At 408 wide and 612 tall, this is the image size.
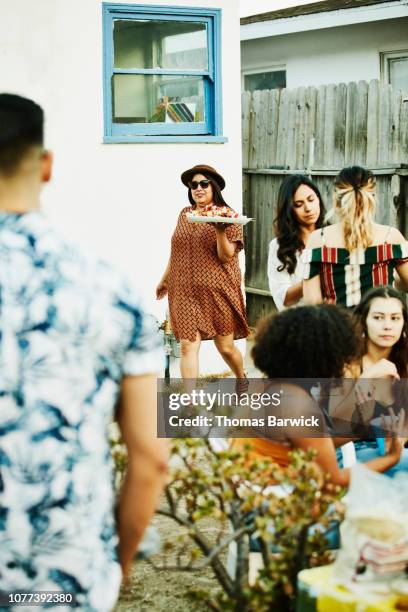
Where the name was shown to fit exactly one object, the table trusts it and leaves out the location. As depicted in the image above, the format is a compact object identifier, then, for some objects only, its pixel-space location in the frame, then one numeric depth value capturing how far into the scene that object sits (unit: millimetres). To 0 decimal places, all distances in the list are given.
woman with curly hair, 3840
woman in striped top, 5738
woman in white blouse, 6473
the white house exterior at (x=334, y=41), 13578
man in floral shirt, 2271
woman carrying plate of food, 7773
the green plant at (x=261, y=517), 3434
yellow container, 3055
